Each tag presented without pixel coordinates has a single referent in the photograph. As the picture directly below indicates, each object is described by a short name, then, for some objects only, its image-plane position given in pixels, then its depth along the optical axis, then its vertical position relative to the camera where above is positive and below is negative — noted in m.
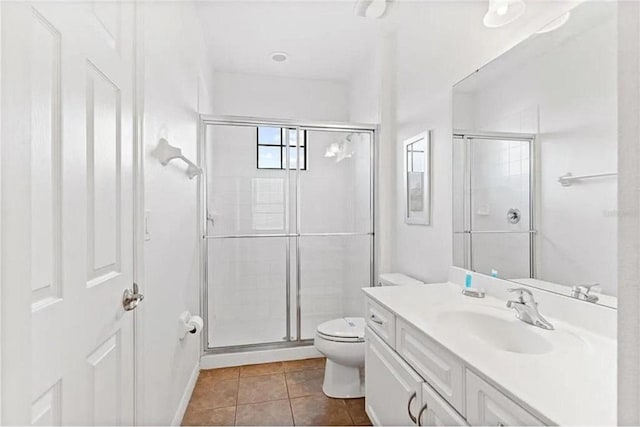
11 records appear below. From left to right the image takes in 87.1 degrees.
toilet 2.13 -0.95
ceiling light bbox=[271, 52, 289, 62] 2.99 +1.39
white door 0.44 +0.00
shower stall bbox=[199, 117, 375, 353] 2.76 -0.15
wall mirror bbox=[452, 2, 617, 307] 1.13 +0.21
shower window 2.83 +0.53
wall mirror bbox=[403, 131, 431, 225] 2.20 +0.22
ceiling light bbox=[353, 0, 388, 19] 2.08 +1.28
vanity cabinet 0.87 -0.58
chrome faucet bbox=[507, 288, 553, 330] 1.22 -0.38
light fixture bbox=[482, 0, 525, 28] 1.37 +0.83
